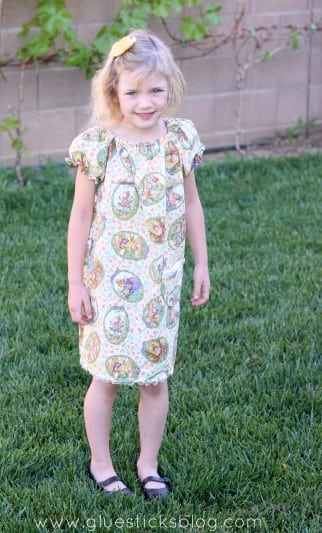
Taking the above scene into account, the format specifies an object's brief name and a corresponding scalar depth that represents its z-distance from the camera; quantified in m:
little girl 2.64
